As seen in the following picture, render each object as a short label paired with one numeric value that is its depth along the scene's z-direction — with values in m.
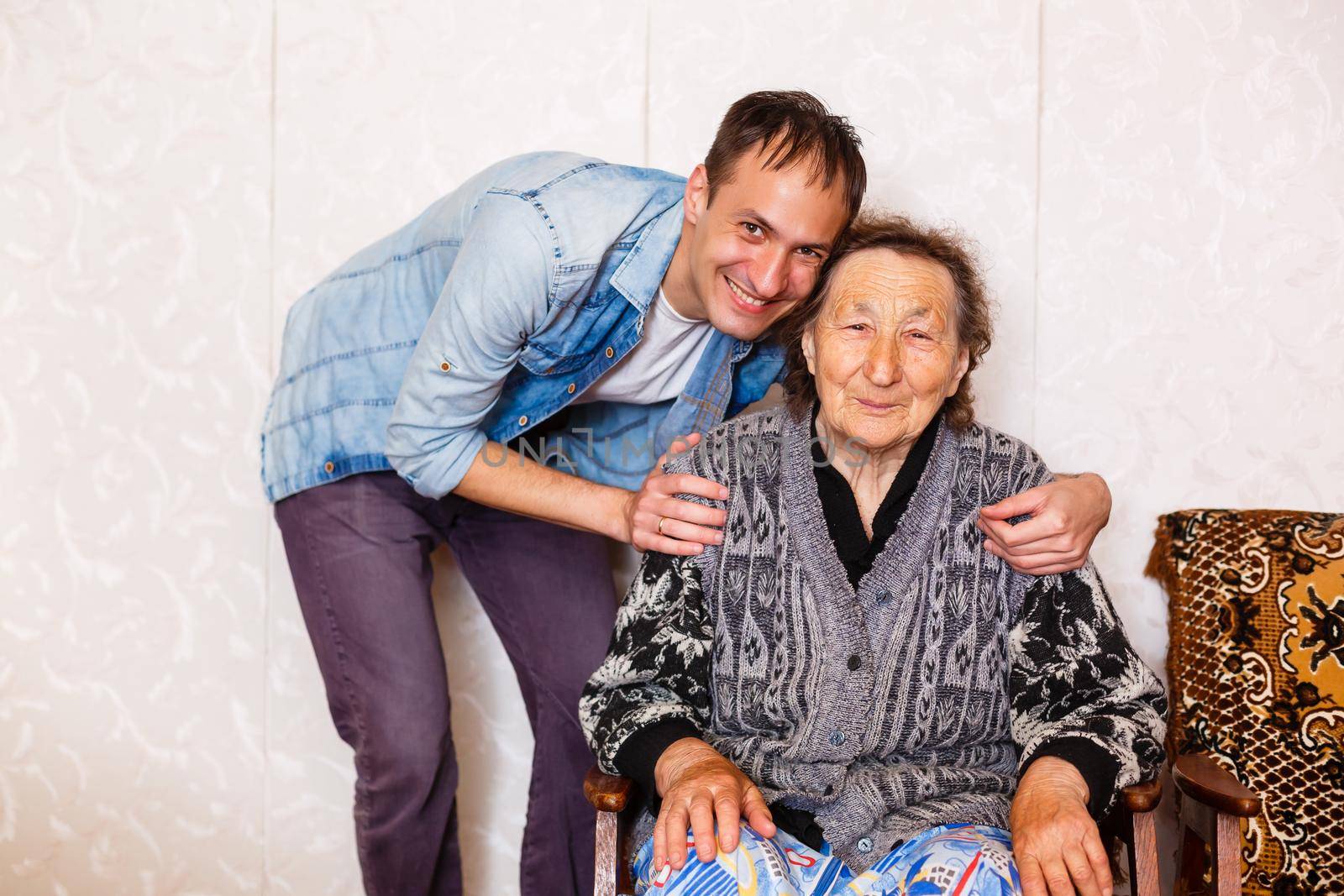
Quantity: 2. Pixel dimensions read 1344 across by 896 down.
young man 1.73
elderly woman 1.58
